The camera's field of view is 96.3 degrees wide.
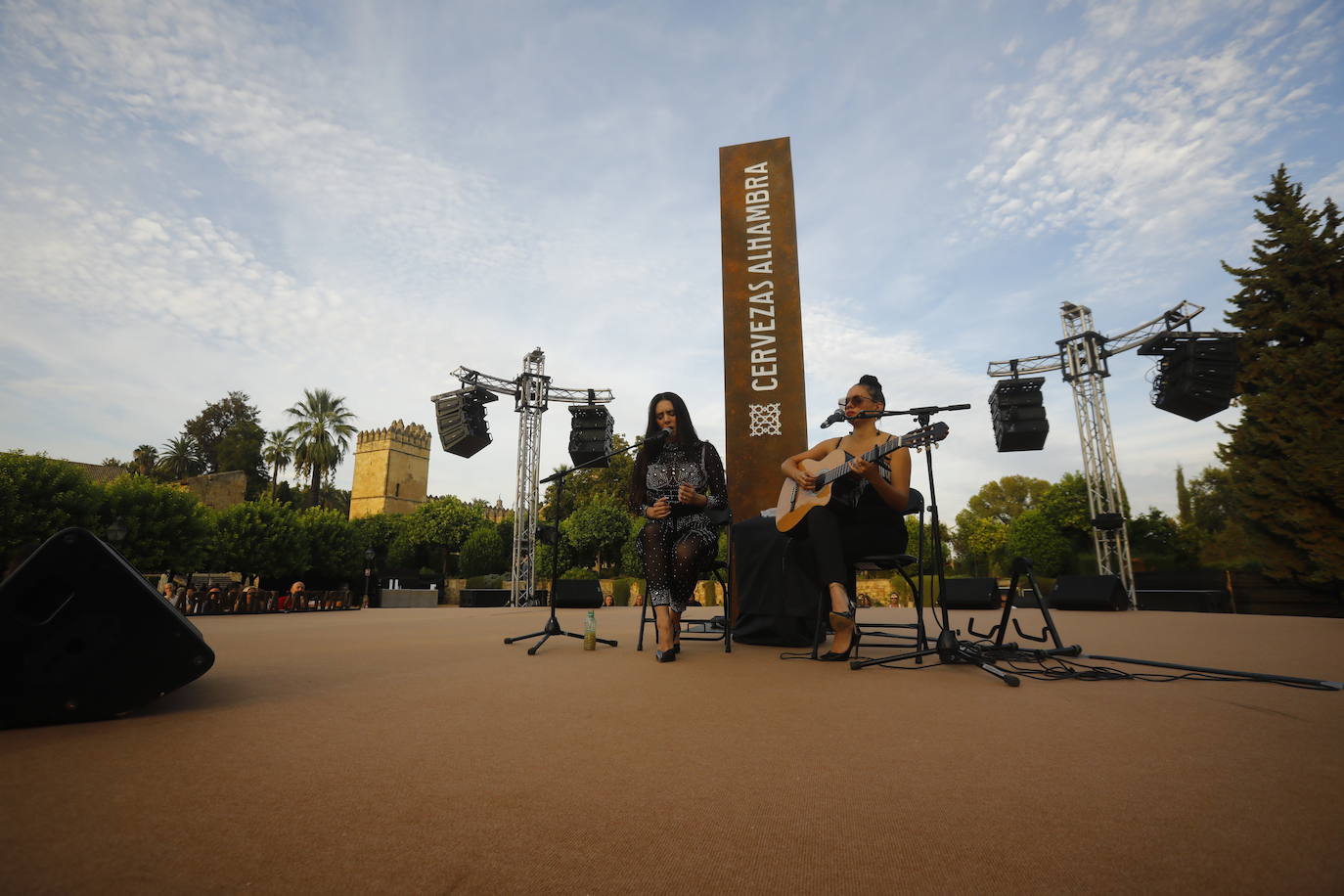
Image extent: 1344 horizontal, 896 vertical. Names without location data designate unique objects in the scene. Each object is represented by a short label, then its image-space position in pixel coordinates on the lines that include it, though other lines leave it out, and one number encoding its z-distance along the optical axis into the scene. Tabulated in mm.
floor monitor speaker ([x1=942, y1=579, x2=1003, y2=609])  10656
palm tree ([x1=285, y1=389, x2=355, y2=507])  35000
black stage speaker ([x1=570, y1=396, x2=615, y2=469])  18062
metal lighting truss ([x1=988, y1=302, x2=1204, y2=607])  13039
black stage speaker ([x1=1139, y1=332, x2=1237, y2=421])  12172
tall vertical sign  5227
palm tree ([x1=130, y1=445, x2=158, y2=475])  37975
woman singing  3701
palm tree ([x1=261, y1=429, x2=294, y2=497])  35688
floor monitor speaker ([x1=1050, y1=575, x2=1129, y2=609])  10070
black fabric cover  3975
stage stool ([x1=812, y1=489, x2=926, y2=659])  3309
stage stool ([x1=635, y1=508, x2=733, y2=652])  3732
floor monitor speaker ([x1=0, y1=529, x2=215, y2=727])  1707
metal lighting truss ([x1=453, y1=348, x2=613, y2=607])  16953
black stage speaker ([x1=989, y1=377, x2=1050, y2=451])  14773
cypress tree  8609
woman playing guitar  3264
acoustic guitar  3020
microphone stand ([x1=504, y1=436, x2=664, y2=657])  4175
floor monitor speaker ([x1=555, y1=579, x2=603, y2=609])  7730
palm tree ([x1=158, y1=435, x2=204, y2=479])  38906
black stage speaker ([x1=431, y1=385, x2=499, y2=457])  17203
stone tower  47781
